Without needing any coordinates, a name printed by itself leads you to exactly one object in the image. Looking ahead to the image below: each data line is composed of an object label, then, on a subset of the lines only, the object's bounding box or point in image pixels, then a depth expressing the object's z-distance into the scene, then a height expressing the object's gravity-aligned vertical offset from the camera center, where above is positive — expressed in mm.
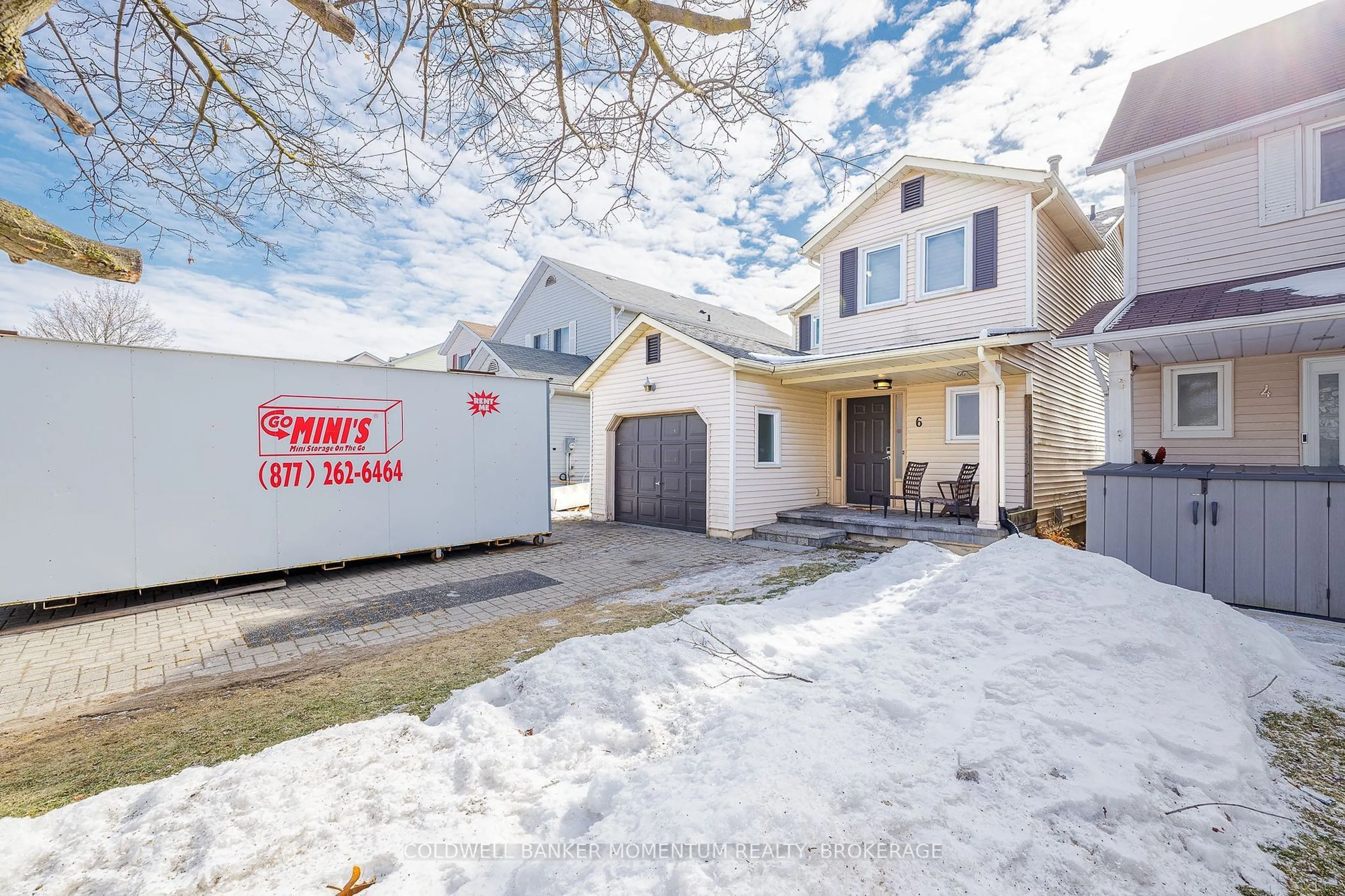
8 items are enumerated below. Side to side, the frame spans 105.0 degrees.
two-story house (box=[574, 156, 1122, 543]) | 8539 +1299
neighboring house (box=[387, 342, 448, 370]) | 30359 +5241
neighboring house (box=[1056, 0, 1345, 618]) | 5266 +1354
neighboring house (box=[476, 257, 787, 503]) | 16516 +4581
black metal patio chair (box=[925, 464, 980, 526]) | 8992 -847
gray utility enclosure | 4945 -886
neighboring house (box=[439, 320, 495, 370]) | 22625 +4635
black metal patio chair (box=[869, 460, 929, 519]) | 9617 -649
